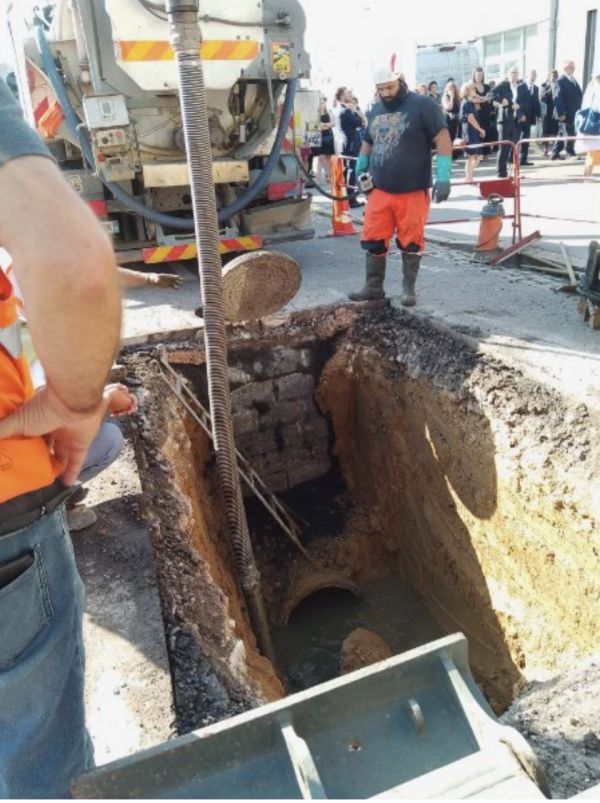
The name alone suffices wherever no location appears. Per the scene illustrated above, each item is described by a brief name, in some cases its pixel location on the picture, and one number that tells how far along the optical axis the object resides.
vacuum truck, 5.45
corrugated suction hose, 2.52
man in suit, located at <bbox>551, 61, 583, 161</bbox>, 14.58
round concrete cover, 4.40
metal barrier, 7.55
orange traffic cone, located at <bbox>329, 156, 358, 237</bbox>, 8.99
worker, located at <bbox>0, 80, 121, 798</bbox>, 1.00
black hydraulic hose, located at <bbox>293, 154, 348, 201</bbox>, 7.05
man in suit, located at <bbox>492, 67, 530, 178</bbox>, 13.77
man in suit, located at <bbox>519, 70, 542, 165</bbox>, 14.79
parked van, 19.36
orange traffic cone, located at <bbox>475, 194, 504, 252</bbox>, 7.35
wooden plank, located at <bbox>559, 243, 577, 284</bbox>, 6.06
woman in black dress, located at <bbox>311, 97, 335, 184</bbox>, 12.84
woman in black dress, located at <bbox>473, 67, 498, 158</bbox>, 14.30
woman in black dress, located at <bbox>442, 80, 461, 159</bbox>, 15.27
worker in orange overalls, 5.17
